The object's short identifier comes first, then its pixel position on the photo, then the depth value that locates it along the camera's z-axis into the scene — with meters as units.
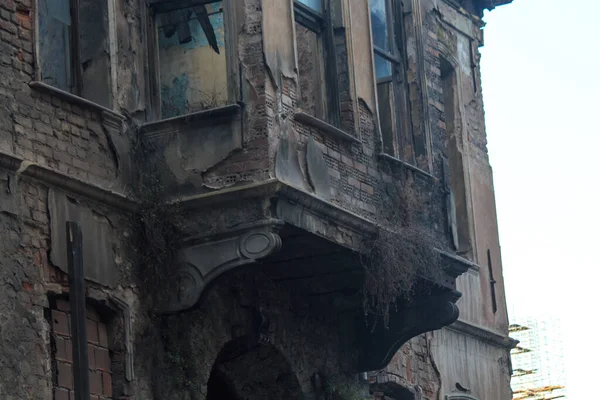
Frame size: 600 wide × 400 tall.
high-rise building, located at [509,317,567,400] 31.49
